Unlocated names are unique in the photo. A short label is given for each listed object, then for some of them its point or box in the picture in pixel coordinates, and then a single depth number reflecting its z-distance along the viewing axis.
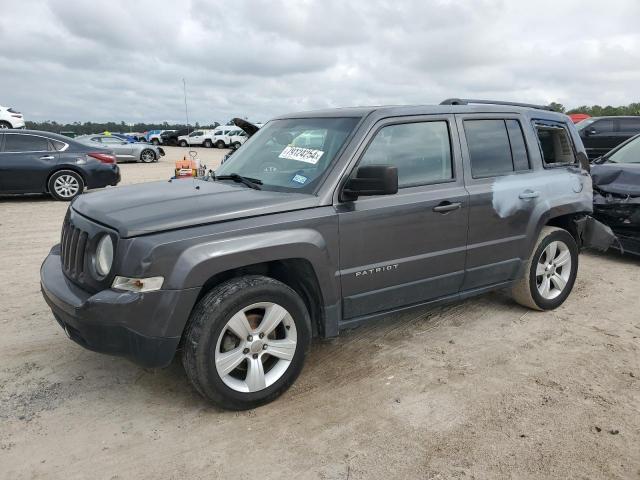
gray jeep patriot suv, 2.87
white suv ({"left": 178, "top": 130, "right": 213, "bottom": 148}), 41.19
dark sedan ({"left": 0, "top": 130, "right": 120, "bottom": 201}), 10.32
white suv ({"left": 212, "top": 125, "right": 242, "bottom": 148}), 39.86
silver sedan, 23.66
